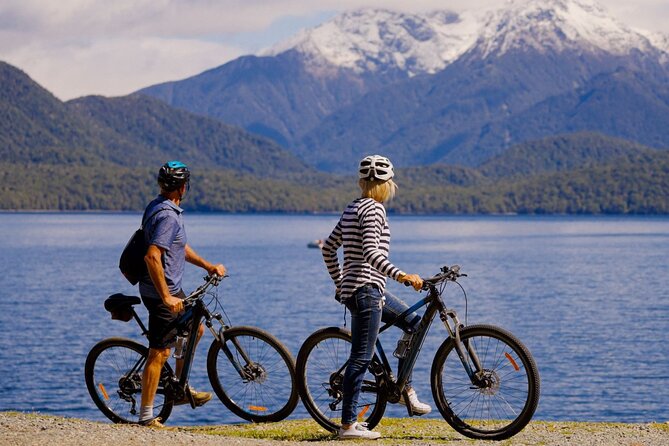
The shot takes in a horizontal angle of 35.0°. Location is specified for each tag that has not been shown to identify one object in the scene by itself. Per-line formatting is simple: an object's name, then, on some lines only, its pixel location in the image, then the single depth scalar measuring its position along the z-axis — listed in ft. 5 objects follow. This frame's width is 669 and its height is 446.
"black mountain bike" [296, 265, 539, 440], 36.88
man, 37.96
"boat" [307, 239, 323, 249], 564.71
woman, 36.35
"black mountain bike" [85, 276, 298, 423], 39.68
